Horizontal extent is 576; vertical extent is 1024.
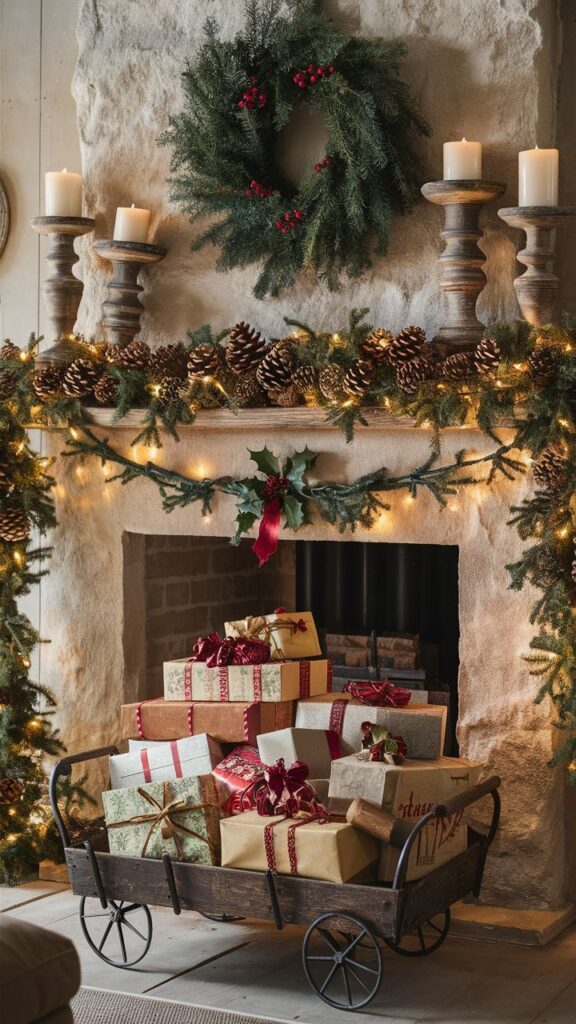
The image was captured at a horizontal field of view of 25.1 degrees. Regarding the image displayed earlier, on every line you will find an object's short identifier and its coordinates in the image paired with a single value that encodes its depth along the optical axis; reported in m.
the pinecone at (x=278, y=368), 3.96
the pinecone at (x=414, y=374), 3.75
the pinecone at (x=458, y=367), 3.73
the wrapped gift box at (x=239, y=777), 3.62
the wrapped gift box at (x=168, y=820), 3.52
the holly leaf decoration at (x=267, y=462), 4.16
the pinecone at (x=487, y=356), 3.70
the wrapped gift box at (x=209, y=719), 3.95
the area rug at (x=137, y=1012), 3.23
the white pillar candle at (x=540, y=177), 3.73
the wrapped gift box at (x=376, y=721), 3.70
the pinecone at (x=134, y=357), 4.25
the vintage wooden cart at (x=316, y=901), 3.25
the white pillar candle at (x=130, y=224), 4.39
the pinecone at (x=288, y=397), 3.99
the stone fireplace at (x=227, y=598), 3.92
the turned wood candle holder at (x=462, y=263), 3.87
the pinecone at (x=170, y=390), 4.18
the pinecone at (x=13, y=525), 4.34
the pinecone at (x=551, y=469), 3.68
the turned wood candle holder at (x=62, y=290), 4.45
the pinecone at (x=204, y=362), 4.09
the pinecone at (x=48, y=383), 4.32
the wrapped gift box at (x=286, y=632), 4.06
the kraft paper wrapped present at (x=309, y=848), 3.28
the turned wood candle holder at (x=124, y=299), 4.43
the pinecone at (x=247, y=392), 4.06
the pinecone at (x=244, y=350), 4.04
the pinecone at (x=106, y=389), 4.27
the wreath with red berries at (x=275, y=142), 4.01
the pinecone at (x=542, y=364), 3.65
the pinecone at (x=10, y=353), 4.44
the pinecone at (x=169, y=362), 4.21
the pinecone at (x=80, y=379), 4.29
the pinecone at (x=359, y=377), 3.82
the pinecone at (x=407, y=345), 3.79
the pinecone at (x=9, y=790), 4.36
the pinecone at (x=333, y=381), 3.85
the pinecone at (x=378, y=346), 3.85
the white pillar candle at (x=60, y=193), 4.43
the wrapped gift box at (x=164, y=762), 3.88
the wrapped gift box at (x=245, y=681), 3.96
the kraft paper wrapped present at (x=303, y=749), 3.74
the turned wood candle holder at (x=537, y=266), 3.76
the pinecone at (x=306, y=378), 3.92
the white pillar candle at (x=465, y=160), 3.84
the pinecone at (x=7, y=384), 4.39
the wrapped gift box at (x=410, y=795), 3.40
